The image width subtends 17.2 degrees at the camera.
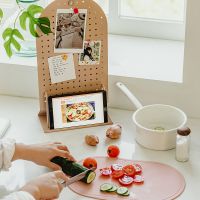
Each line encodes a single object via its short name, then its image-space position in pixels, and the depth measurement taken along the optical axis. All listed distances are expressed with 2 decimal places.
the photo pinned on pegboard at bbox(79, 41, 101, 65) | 2.13
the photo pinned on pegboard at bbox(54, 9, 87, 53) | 2.08
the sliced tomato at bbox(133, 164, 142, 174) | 1.91
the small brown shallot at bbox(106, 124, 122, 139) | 2.07
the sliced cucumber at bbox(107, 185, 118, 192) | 1.82
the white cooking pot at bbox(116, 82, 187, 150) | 2.00
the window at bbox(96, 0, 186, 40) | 2.41
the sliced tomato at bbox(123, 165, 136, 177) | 1.89
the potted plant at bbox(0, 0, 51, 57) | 2.01
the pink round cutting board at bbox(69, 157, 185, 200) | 1.81
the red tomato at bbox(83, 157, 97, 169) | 1.92
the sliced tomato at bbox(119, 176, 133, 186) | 1.85
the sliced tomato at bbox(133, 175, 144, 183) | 1.87
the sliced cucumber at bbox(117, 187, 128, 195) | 1.81
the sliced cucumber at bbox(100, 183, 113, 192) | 1.82
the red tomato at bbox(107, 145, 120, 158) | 1.98
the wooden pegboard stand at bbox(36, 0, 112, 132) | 2.08
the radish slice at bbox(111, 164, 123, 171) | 1.92
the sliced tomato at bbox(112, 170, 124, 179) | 1.88
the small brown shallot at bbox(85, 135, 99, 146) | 2.04
